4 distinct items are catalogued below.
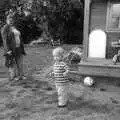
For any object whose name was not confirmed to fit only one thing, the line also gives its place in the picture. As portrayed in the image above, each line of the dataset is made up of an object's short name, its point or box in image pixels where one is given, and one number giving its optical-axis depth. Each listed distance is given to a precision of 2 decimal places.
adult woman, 4.93
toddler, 3.32
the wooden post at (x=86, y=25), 5.21
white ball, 4.66
